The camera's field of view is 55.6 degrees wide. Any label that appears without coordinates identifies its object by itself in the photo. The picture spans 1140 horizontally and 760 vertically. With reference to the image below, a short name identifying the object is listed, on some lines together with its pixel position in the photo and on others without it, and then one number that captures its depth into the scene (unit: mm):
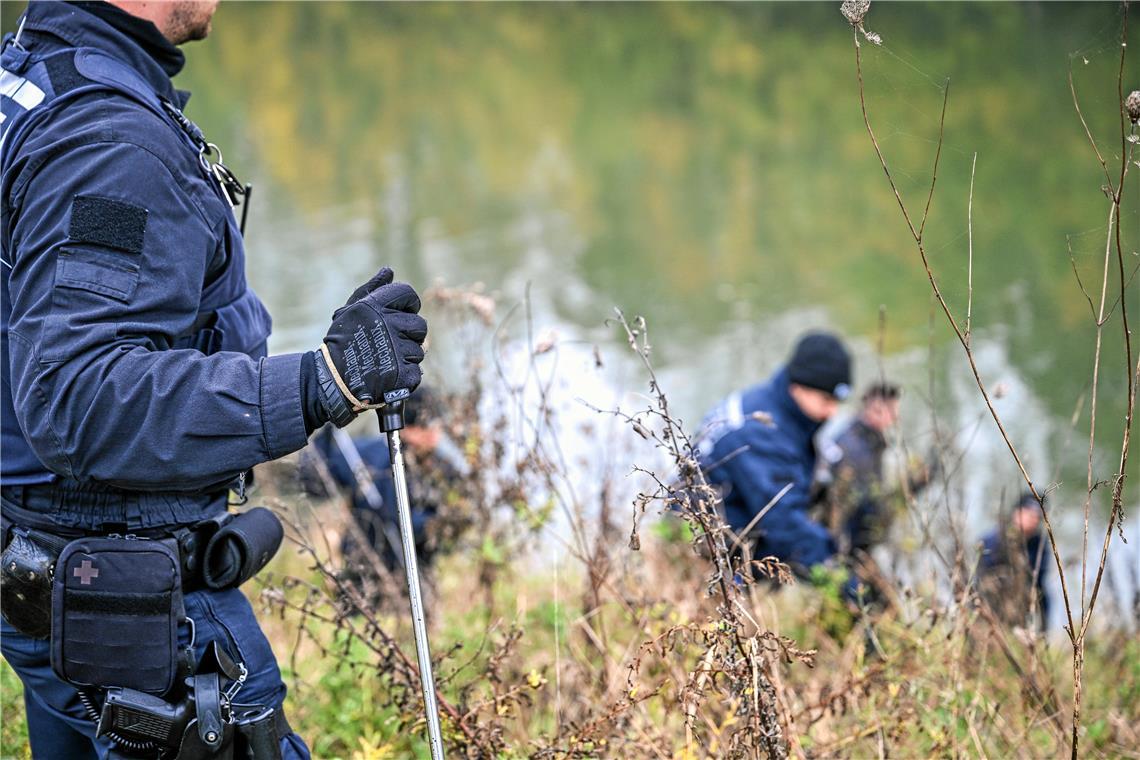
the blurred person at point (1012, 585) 3799
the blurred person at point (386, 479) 4418
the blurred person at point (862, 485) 5555
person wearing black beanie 4773
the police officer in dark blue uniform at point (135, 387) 1787
